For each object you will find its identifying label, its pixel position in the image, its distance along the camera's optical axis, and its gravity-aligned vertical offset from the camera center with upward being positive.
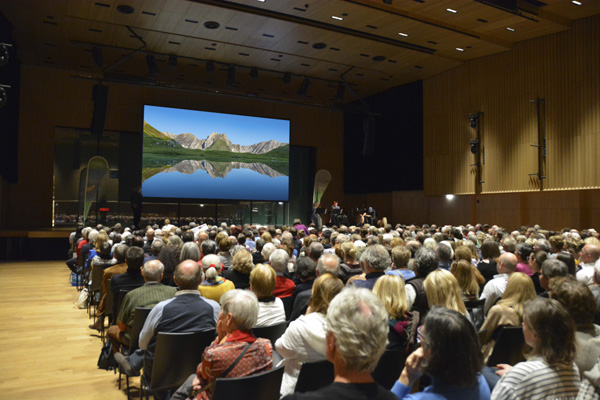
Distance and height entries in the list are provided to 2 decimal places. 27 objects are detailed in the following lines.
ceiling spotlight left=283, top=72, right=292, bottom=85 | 17.05 +5.21
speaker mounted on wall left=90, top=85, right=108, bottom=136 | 13.70 +3.27
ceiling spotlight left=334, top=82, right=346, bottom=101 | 17.80 +4.86
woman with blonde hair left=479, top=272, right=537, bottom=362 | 2.98 -0.67
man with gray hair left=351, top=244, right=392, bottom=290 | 4.01 -0.45
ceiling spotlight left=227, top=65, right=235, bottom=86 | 15.69 +4.87
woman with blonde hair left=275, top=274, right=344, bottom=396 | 2.52 -0.76
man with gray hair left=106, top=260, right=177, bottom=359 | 3.66 -0.73
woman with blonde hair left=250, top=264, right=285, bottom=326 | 3.36 -0.65
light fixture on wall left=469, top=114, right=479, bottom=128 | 15.37 +3.26
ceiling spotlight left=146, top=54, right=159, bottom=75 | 14.44 +4.85
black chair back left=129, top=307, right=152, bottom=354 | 3.44 -0.87
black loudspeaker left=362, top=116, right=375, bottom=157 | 17.28 +2.92
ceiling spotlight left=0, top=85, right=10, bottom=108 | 9.67 +2.47
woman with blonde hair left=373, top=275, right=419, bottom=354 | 2.80 -0.68
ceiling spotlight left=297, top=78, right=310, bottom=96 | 16.97 +4.86
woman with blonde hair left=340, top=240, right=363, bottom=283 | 5.35 -0.64
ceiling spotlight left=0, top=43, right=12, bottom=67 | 9.44 +3.33
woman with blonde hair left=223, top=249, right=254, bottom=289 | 4.67 -0.64
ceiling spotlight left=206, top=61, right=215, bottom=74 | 15.40 +5.05
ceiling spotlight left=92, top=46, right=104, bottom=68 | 14.01 +4.94
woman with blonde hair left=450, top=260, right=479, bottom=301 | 3.81 -0.59
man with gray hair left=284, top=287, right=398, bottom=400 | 1.43 -0.46
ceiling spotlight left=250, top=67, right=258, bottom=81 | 16.17 +5.10
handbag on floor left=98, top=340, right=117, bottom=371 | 4.20 -1.42
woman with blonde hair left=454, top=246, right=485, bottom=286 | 4.76 -0.47
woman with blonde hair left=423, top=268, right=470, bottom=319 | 2.83 -0.52
